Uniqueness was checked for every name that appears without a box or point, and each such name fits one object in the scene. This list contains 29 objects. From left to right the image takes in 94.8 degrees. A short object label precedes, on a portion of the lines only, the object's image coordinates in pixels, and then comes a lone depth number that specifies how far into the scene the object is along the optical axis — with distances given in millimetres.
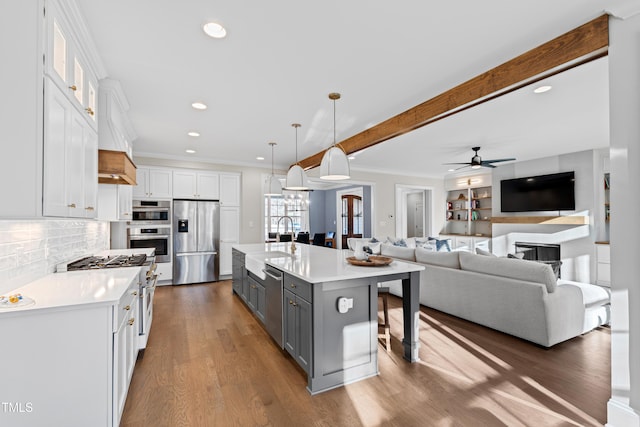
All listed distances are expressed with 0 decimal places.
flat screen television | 5945
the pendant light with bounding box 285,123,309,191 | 4086
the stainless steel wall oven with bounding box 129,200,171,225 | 5398
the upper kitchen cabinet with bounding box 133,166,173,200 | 5484
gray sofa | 2908
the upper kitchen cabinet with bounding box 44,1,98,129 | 1607
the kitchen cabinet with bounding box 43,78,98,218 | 1581
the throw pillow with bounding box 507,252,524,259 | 3784
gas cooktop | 2529
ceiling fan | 5303
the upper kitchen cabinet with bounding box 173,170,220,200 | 5824
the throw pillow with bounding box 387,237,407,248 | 5820
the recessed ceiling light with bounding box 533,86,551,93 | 2949
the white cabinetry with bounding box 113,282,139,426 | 1668
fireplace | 6133
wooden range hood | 2799
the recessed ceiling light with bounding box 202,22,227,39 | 2008
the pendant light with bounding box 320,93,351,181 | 2996
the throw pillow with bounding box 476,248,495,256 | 4008
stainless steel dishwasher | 2820
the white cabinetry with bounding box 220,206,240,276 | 6258
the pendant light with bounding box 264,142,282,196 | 4569
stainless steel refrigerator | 5680
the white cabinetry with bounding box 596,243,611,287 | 5387
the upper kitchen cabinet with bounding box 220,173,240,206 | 6250
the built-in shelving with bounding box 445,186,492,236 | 8172
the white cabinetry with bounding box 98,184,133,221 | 3193
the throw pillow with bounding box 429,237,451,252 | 5810
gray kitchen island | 2207
